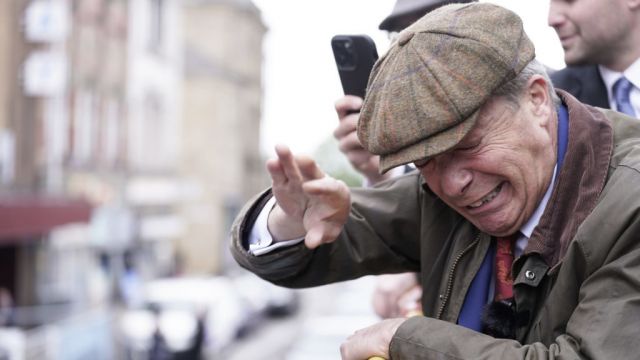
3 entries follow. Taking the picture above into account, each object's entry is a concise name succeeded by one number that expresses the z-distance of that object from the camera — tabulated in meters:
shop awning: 17.77
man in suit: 2.54
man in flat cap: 1.80
